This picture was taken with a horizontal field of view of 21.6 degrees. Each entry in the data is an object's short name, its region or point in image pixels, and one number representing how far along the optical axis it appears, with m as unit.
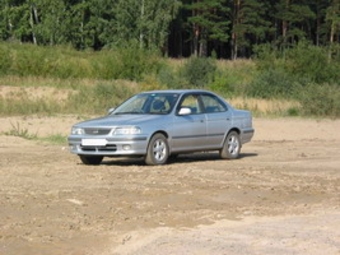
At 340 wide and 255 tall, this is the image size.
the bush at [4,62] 51.86
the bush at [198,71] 51.71
